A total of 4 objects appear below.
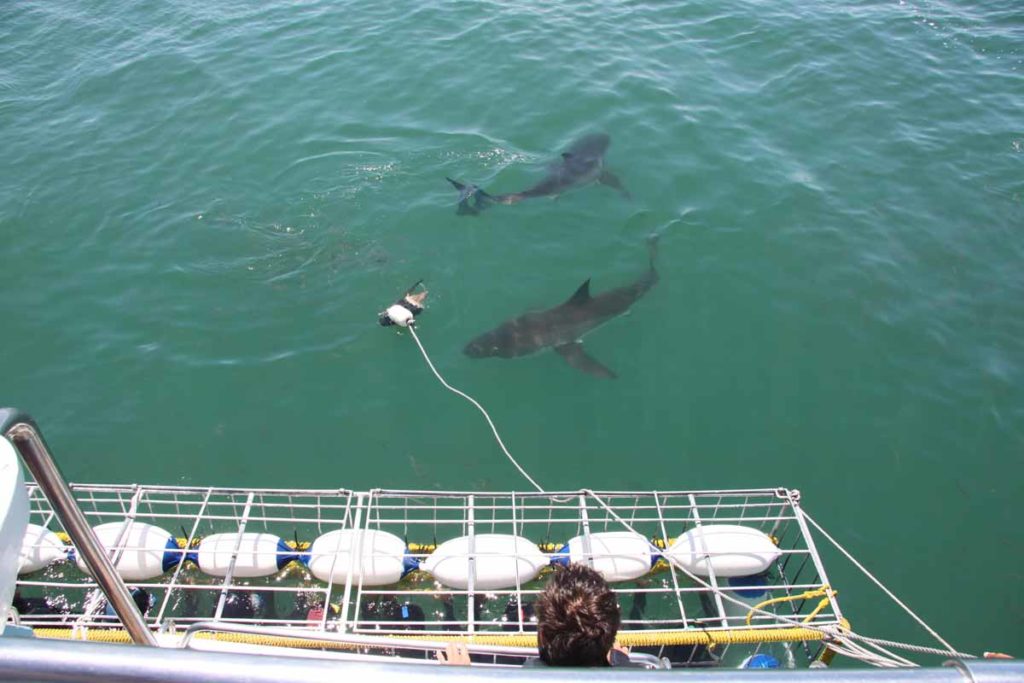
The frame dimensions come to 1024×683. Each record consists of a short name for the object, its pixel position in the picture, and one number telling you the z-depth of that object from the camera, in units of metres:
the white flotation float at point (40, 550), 6.59
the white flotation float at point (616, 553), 6.61
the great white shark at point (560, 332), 10.08
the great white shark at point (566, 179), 12.48
